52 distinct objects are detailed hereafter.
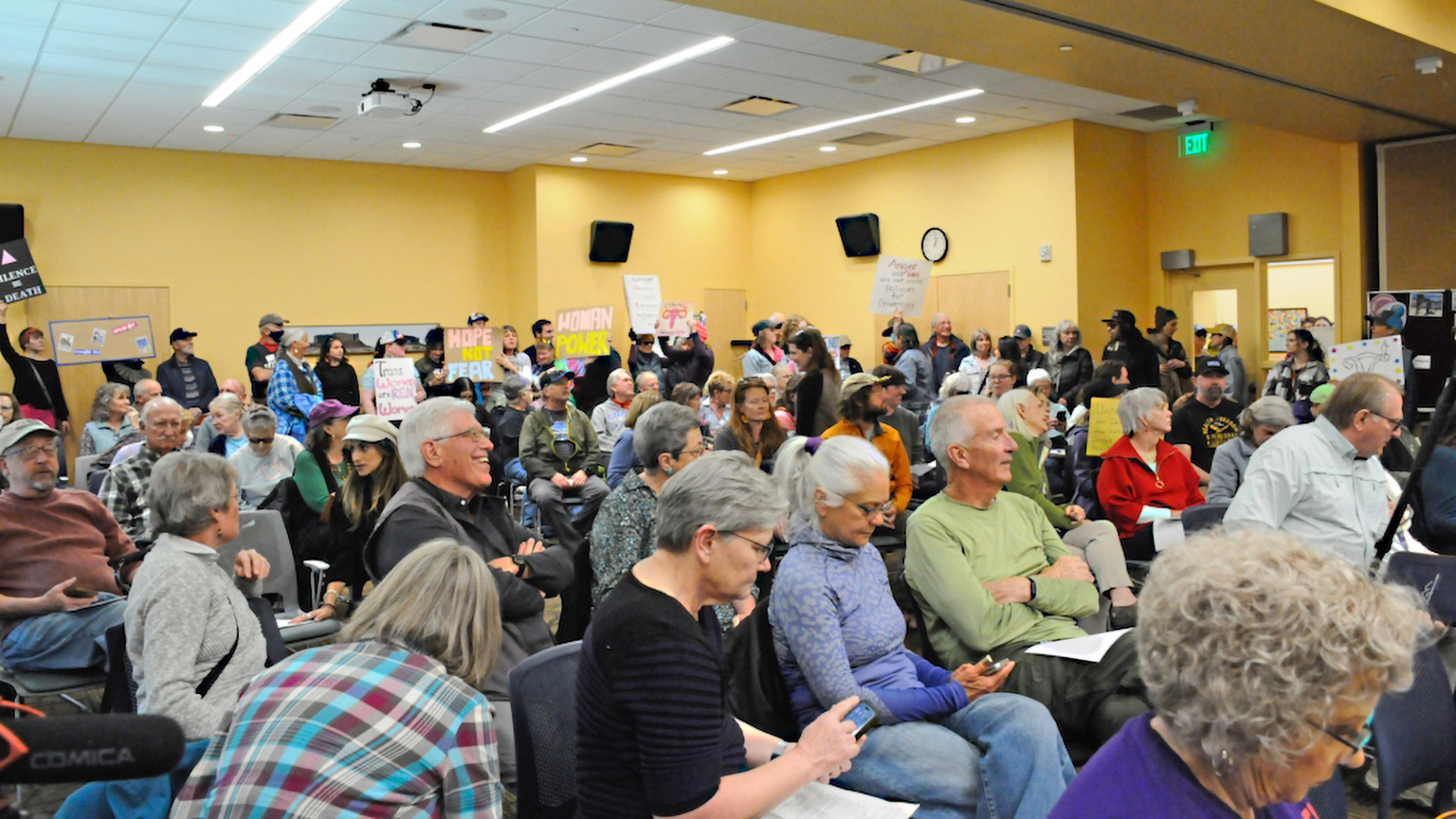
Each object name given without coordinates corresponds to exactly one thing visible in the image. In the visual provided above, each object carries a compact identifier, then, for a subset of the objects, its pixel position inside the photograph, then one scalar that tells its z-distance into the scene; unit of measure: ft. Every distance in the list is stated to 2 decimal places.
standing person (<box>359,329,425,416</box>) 33.60
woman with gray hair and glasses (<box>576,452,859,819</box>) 5.87
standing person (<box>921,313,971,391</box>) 38.63
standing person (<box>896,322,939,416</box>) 32.17
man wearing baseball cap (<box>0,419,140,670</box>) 11.66
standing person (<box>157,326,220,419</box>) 36.01
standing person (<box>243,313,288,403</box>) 35.06
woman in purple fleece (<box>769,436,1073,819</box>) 7.80
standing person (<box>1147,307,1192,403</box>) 33.83
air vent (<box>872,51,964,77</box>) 28.35
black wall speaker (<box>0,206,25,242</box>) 34.99
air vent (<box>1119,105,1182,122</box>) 36.14
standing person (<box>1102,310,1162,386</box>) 31.53
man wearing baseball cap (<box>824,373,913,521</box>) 18.81
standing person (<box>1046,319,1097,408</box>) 33.40
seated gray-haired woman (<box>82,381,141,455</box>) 24.85
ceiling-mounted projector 29.63
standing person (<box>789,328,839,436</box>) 22.61
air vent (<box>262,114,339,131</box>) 34.19
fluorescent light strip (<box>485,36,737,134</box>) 26.99
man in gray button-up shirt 11.48
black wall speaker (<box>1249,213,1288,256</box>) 36.09
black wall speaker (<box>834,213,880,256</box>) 44.11
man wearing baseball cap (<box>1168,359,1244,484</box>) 21.22
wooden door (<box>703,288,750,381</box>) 49.14
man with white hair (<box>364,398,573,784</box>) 9.61
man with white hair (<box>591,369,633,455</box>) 25.79
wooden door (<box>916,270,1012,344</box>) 39.83
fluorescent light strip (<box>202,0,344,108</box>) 23.40
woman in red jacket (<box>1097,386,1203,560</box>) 15.61
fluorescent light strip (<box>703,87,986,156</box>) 33.12
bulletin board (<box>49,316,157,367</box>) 34.99
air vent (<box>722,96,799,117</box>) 33.64
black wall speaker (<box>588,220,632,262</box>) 45.03
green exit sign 36.40
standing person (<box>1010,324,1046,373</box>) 36.17
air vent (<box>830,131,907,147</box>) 39.78
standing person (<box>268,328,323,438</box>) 29.55
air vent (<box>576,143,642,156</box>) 40.81
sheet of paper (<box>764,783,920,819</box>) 6.83
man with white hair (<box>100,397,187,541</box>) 15.23
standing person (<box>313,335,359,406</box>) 36.40
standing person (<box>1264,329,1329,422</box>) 29.30
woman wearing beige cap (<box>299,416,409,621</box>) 13.43
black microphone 2.11
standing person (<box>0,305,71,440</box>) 33.40
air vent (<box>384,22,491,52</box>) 24.86
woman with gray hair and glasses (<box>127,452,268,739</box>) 8.36
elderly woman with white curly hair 4.10
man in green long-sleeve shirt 9.16
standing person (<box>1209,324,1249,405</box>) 35.94
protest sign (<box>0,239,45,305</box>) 31.17
